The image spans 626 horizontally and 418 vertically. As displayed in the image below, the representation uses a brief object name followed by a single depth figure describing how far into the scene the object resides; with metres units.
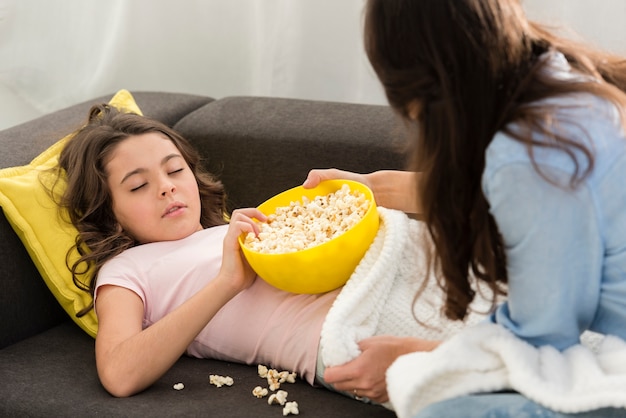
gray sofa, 1.59
